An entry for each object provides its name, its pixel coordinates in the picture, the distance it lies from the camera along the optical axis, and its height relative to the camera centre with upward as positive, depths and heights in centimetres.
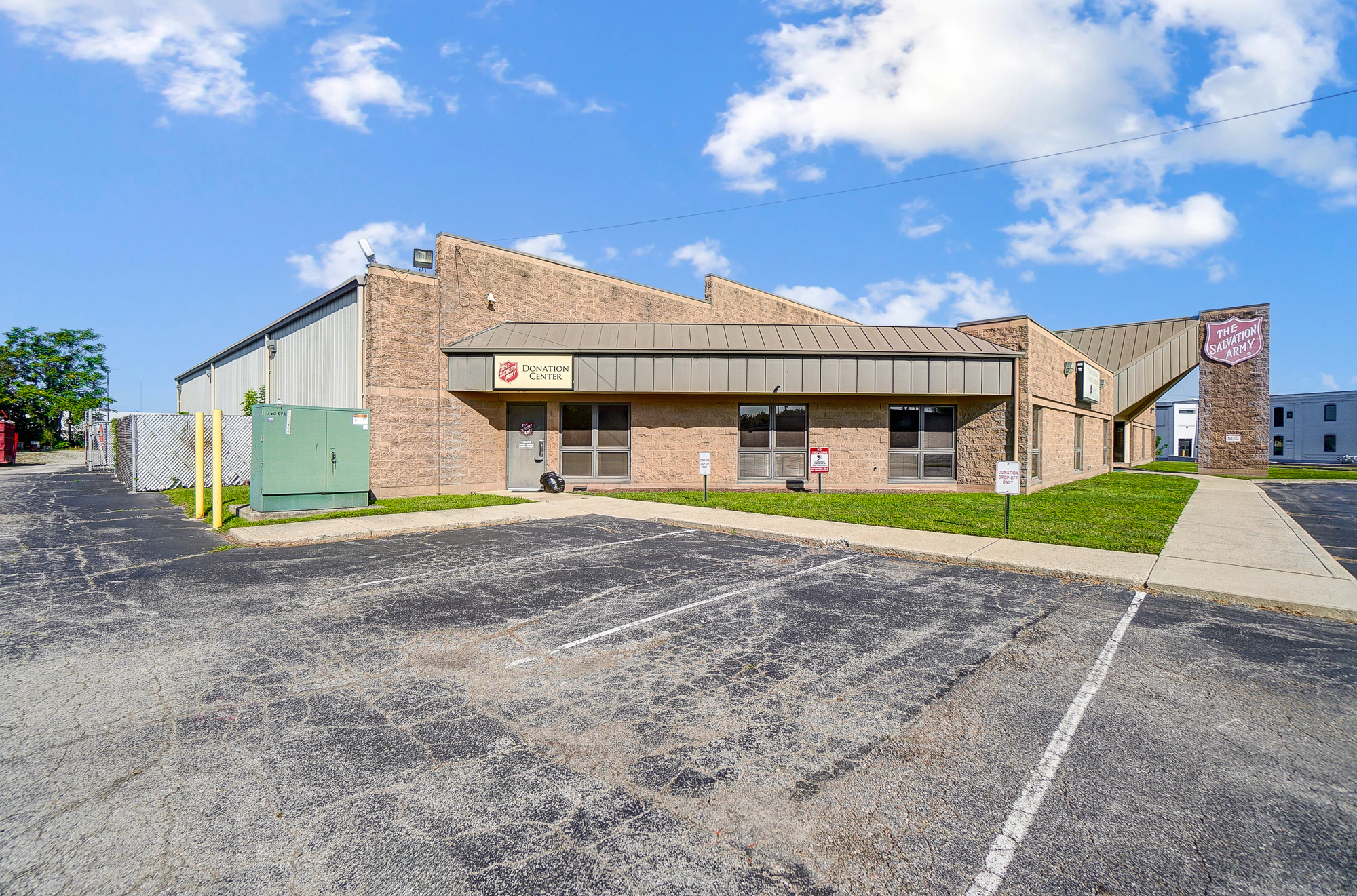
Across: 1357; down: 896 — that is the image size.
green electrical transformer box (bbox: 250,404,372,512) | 1241 -45
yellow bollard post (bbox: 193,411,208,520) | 1279 -125
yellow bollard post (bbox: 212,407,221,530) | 1116 -63
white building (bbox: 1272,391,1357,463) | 5856 +143
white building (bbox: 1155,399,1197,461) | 7350 +163
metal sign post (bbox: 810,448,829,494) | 1666 -59
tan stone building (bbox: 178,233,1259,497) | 1653 +144
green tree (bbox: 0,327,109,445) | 5509 +534
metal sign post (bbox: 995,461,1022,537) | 1088 -66
